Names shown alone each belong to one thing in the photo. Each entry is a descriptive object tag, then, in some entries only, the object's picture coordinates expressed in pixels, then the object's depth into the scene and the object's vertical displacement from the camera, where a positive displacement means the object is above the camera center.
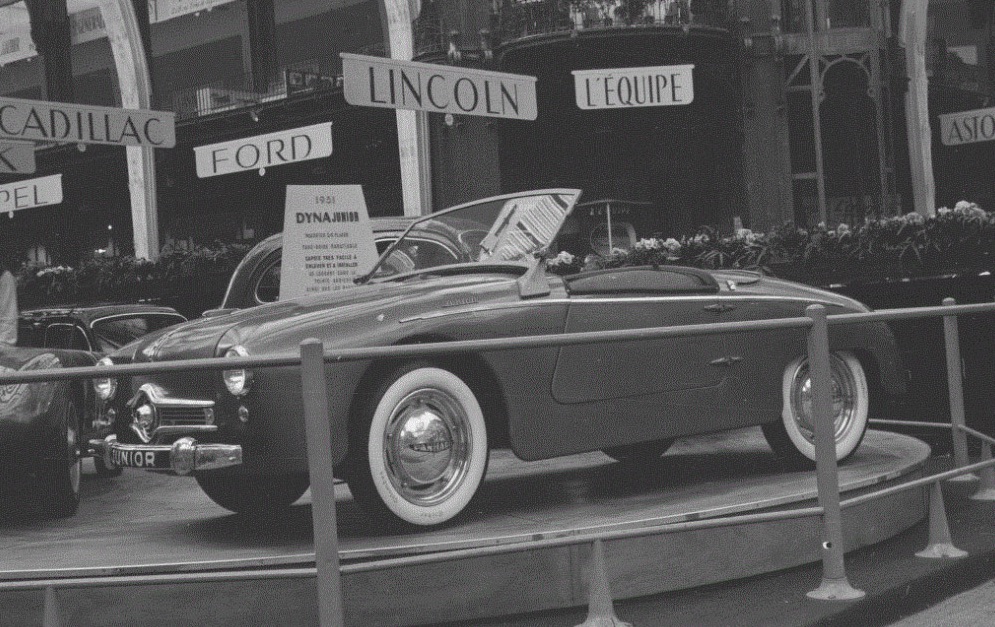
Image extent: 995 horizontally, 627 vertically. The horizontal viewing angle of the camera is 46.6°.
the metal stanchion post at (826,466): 4.62 -0.77
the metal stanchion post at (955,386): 6.08 -0.64
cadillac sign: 12.23 +2.25
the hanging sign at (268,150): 15.16 +2.26
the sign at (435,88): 8.73 +1.71
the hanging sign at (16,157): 13.48 +2.06
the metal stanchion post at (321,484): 3.60 -0.54
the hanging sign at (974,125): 18.50 +2.26
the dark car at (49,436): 3.75 -0.35
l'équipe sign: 12.09 +2.14
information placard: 7.77 +0.49
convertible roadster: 4.45 -0.35
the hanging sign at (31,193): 17.23 +2.15
